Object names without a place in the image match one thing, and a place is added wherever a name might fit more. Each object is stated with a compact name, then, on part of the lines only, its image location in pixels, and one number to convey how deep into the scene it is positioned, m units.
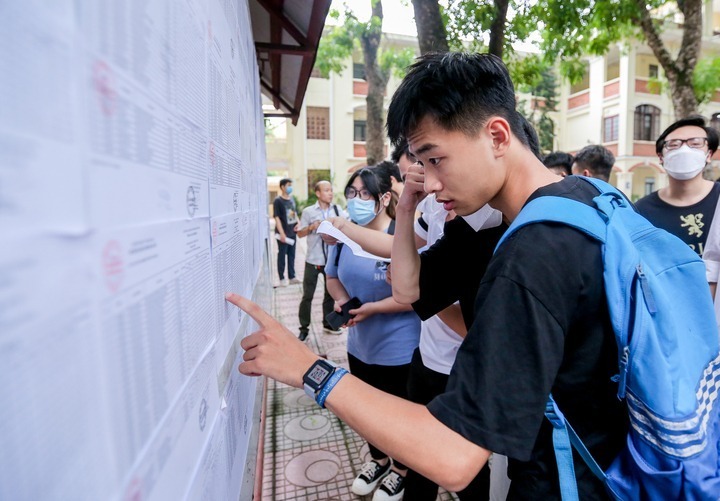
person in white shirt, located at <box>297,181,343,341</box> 4.73
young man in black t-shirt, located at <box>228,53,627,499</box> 0.78
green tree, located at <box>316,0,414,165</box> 7.34
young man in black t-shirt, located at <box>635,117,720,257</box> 2.71
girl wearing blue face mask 2.33
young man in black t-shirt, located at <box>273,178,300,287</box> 7.16
